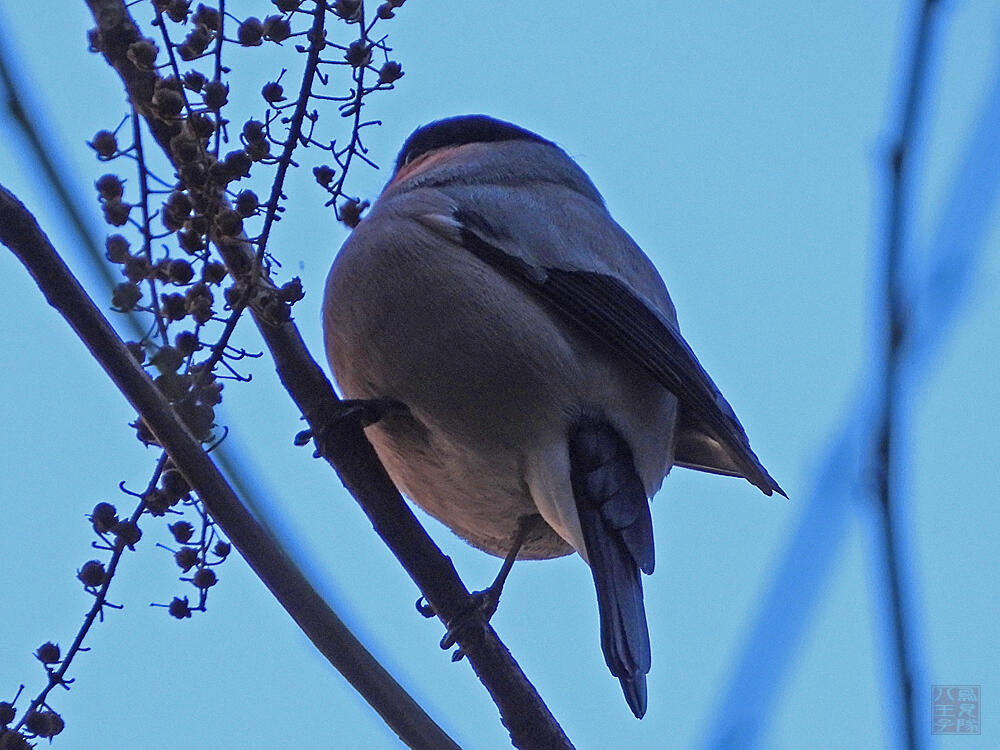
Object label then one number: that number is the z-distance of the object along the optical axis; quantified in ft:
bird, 10.97
